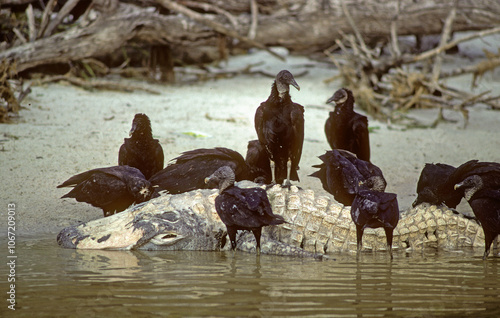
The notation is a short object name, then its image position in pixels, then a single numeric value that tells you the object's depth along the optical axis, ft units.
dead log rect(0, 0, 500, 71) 66.85
